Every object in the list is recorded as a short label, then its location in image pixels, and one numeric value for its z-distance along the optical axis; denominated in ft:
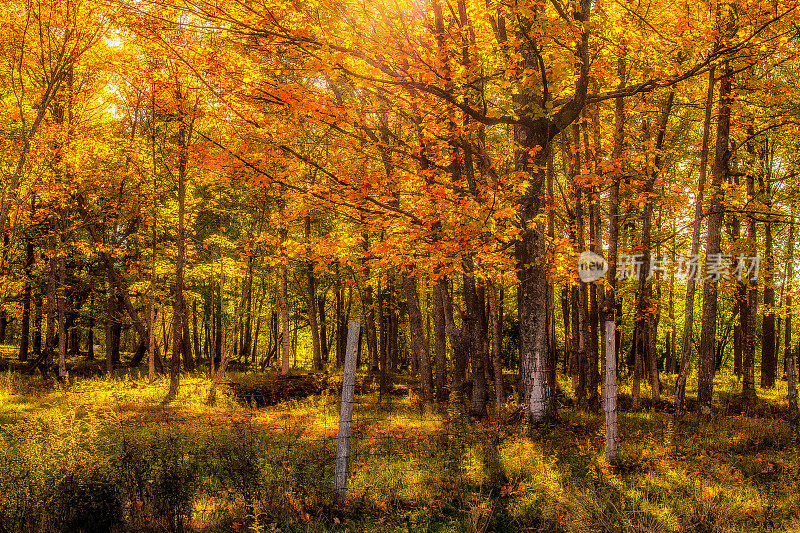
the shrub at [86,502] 18.52
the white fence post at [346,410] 20.80
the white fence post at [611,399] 27.35
